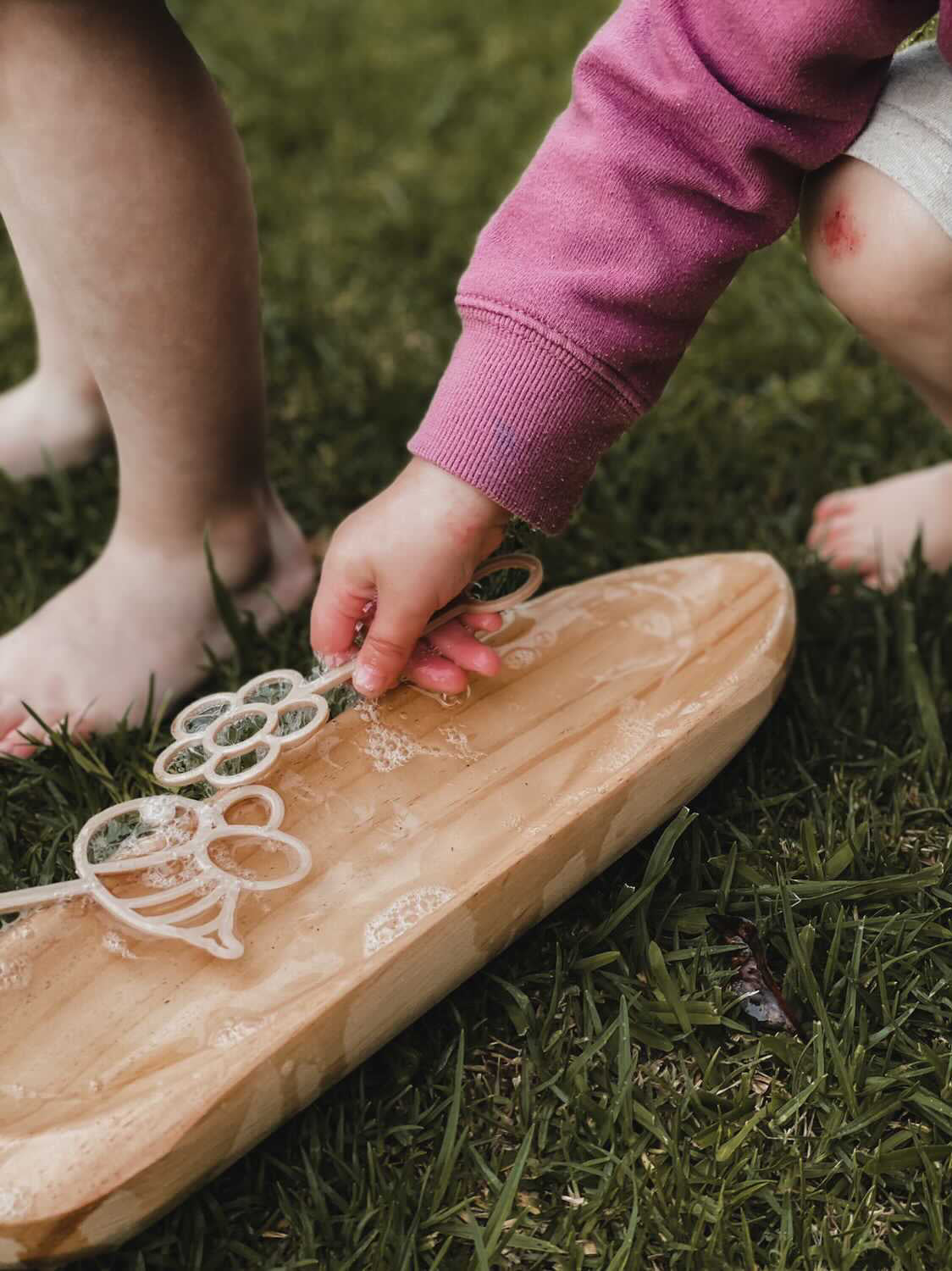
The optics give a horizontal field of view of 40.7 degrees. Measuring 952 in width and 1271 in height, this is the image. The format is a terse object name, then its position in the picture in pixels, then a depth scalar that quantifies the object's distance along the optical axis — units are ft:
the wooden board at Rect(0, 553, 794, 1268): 2.48
